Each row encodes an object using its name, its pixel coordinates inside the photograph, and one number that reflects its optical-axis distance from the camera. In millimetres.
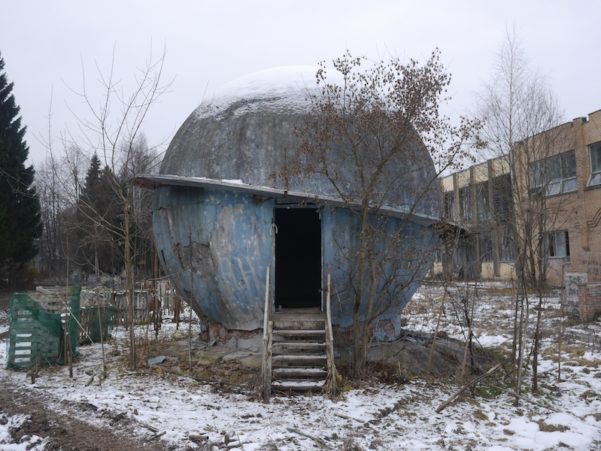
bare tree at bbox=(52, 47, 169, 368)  9484
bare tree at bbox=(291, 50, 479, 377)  8297
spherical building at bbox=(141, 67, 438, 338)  9516
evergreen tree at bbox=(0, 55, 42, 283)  26625
